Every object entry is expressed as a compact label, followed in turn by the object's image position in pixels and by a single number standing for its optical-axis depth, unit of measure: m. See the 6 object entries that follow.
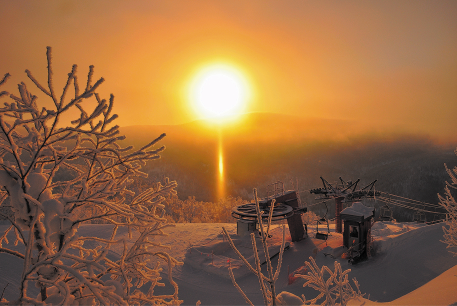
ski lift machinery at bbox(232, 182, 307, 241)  18.97
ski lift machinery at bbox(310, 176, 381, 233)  22.64
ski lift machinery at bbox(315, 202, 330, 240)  19.98
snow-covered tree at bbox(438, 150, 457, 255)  10.47
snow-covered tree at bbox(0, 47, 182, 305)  2.75
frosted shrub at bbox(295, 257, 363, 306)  5.07
